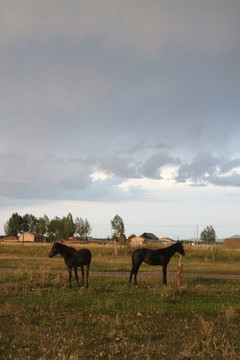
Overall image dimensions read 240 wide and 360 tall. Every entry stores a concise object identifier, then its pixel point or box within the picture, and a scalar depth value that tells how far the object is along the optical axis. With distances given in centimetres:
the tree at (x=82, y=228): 14275
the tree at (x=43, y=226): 13862
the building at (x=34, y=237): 13621
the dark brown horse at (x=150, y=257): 1681
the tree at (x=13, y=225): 15788
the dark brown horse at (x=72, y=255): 1623
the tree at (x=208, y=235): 15265
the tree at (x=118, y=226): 13288
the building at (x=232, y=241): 7501
